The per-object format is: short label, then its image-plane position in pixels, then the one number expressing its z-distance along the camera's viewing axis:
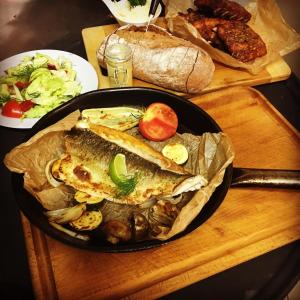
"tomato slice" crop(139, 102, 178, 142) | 0.53
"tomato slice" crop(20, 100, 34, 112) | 0.62
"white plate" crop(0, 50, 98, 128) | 0.67
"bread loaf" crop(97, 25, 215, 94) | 0.65
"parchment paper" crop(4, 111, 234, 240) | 0.43
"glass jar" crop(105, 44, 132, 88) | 0.63
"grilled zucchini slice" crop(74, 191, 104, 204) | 0.46
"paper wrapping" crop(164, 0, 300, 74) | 0.72
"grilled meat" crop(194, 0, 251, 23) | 0.78
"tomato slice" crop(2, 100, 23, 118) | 0.61
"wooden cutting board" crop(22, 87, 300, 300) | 0.41
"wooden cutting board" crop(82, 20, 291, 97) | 0.70
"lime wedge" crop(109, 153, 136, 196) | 0.47
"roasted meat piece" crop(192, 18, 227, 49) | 0.77
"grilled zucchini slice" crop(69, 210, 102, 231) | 0.43
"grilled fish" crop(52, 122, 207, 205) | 0.47
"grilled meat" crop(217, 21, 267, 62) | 0.72
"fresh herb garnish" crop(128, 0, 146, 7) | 0.77
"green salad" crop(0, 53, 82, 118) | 0.62
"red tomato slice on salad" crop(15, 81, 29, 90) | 0.67
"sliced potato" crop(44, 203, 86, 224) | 0.42
